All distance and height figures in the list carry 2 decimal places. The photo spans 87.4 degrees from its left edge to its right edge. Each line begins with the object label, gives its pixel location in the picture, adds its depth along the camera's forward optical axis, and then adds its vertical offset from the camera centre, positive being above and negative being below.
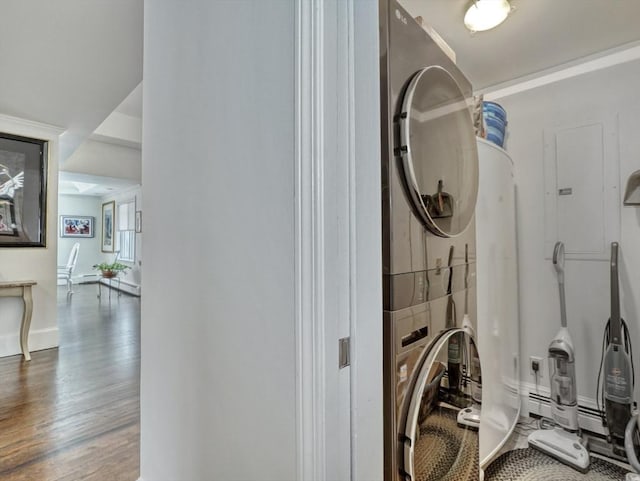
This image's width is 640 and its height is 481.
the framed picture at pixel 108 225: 8.19 +0.61
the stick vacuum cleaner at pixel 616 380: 1.71 -0.70
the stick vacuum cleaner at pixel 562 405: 1.79 -0.90
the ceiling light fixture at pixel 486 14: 1.54 +1.09
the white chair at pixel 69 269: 6.35 -0.40
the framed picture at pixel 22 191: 3.08 +0.56
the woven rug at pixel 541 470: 1.63 -1.13
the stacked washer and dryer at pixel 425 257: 0.85 -0.03
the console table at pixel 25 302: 2.98 -0.47
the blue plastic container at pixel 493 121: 1.77 +0.66
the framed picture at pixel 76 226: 8.38 +0.61
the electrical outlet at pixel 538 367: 2.24 -0.82
